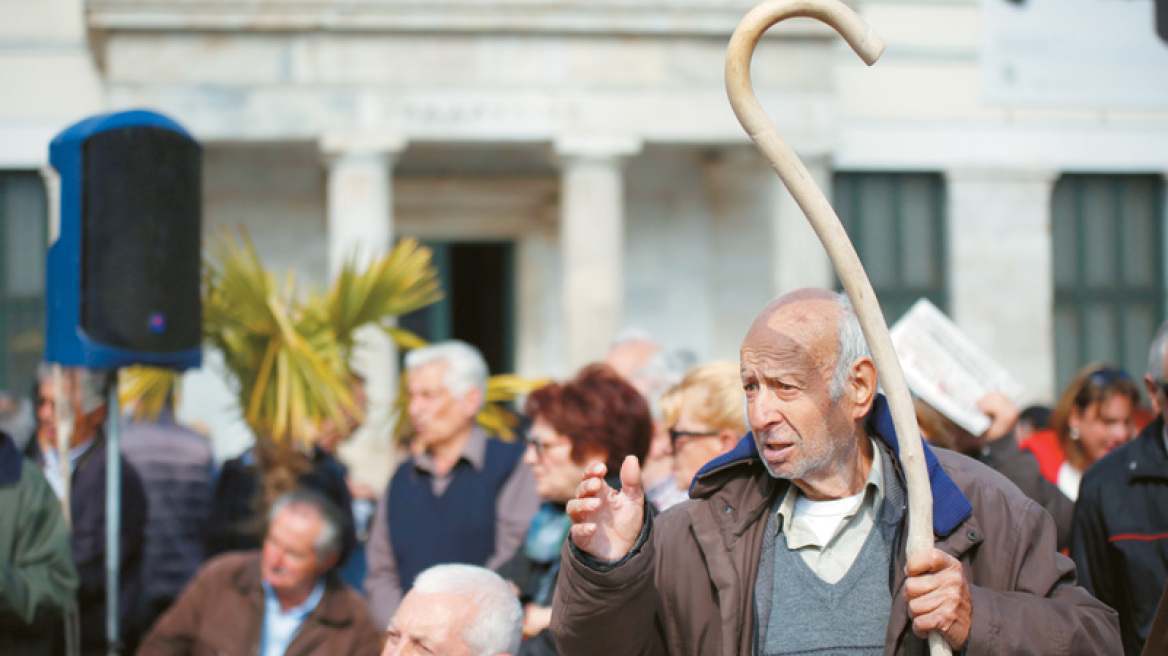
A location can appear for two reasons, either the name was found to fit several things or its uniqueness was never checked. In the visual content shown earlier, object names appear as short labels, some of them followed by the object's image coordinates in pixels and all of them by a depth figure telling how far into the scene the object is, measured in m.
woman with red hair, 7.68
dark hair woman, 10.41
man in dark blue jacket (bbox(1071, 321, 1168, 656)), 7.33
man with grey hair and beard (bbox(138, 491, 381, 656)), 8.99
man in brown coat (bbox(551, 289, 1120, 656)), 4.48
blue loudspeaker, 10.21
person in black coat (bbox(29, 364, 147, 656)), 10.68
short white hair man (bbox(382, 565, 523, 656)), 6.22
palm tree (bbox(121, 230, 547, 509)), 12.62
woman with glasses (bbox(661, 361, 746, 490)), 7.84
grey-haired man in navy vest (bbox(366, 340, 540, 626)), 9.59
